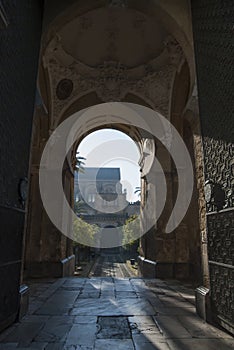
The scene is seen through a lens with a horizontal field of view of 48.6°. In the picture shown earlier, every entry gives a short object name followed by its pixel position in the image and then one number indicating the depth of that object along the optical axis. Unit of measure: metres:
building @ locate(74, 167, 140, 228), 35.72
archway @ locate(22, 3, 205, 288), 7.53
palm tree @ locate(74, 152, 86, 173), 18.30
